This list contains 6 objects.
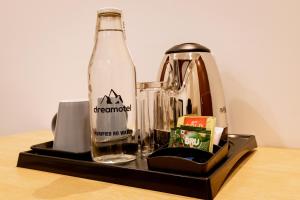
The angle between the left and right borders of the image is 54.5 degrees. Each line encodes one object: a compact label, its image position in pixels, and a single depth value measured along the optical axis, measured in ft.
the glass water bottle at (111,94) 1.75
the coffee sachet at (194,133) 1.65
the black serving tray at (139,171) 1.41
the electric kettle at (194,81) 2.08
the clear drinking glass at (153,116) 2.02
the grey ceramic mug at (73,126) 2.00
